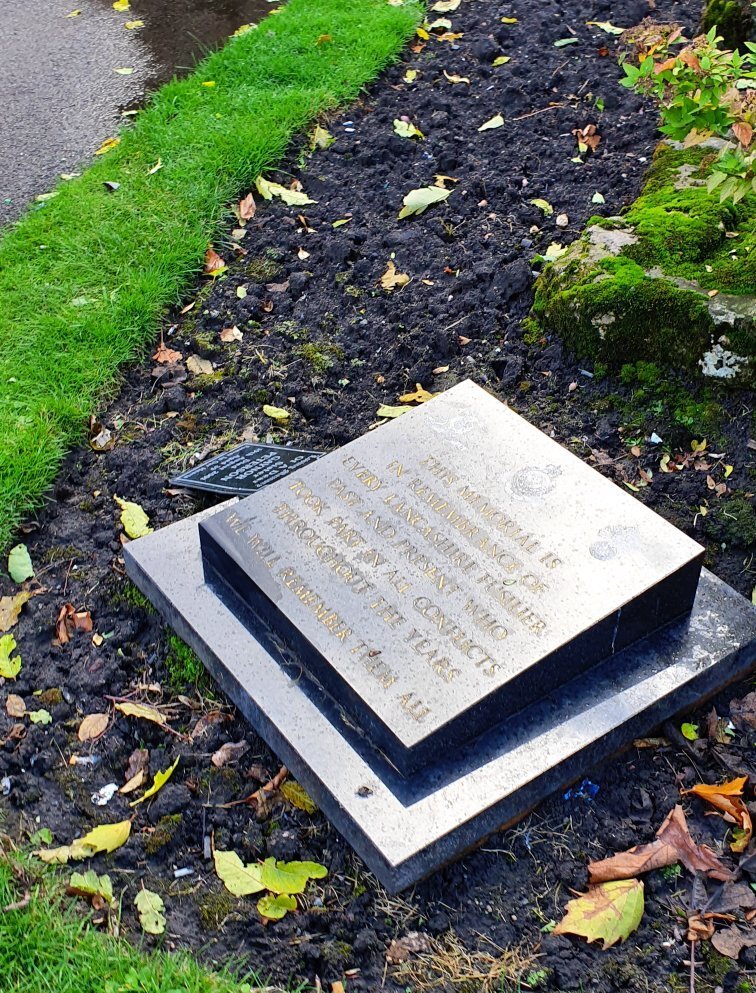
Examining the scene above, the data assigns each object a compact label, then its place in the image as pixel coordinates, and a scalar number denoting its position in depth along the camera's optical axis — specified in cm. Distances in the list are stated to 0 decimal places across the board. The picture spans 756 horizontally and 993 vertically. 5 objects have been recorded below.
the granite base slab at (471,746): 246
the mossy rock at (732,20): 488
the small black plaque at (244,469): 350
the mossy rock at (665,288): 352
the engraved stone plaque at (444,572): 251
